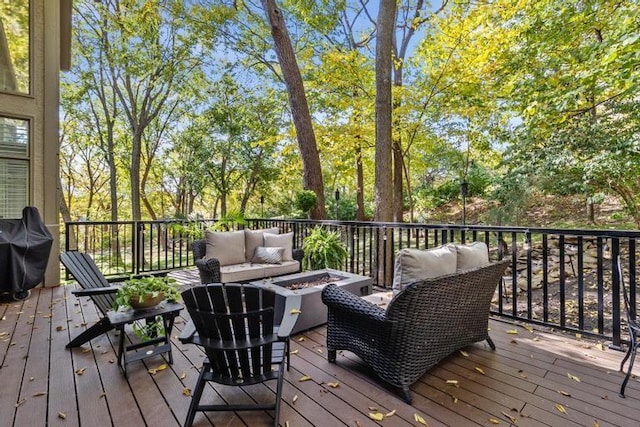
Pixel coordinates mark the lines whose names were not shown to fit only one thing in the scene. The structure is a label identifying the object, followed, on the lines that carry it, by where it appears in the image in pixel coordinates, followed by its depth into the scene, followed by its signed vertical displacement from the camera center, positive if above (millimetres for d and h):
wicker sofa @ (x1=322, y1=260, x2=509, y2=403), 1999 -734
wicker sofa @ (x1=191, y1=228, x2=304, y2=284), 4059 -611
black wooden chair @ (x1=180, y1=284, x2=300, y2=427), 1794 -659
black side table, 2277 -851
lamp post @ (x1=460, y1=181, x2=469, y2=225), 7363 +555
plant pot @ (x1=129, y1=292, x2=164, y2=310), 2336 -628
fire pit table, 3059 -760
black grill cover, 4145 -469
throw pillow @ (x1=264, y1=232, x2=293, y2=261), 4848 -429
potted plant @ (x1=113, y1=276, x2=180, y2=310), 2326 -564
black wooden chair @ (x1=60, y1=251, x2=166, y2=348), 2532 -579
